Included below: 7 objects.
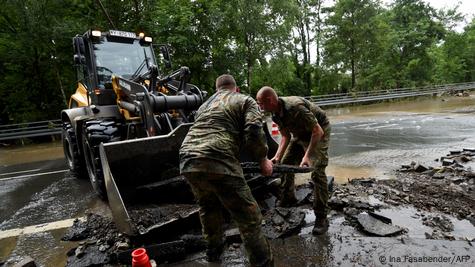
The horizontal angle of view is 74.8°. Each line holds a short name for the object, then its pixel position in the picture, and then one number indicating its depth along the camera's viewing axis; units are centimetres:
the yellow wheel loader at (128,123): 374
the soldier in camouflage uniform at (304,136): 342
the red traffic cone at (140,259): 221
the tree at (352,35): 2436
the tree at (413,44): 2866
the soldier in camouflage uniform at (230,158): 258
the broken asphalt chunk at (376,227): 336
